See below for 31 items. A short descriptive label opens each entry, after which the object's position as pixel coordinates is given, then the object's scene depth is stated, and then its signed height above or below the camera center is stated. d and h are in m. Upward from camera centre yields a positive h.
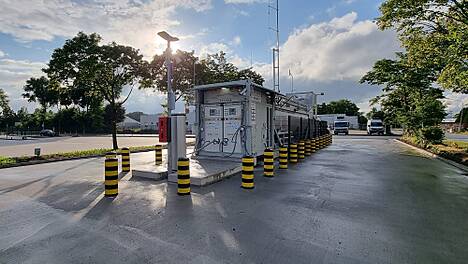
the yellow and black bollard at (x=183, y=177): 6.22 -1.25
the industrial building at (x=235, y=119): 10.34 +0.31
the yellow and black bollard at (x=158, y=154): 10.84 -1.17
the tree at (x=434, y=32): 8.80 +3.78
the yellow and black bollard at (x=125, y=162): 9.39 -1.30
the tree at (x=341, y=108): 77.44 +5.54
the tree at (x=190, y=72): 19.36 +4.60
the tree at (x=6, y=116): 58.31 +2.40
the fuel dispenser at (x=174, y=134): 7.83 -0.23
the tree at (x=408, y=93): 16.67 +3.28
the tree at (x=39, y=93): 51.28 +6.78
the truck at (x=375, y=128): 37.16 -0.25
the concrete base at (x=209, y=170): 7.19 -1.40
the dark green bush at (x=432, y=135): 16.50 -0.56
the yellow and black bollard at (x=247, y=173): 6.77 -1.24
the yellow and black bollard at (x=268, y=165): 8.25 -1.25
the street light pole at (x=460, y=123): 48.89 +0.53
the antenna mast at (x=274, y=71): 15.81 +3.53
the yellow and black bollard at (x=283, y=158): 9.49 -1.19
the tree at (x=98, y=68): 14.45 +3.49
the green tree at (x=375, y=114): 56.69 +2.77
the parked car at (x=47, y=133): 42.61 -1.10
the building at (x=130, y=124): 71.05 +0.67
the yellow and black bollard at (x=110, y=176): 6.12 -1.19
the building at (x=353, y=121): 62.96 +1.31
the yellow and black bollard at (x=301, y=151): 12.36 -1.22
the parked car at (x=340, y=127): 39.47 -0.11
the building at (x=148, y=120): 68.99 +1.81
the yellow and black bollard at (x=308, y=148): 13.91 -1.19
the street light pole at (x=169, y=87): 7.68 +1.19
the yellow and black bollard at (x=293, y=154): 11.24 -1.22
